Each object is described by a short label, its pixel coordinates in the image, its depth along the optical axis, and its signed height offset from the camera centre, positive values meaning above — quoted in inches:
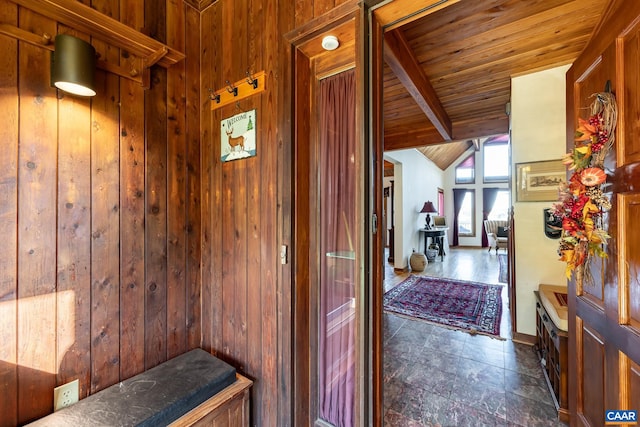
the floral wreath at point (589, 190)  39.9 +3.6
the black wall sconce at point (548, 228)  93.7 -6.2
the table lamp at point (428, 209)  261.1 +2.9
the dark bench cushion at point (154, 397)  41.9 -34.2
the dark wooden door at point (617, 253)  35.0 -6.4
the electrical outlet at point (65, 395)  47.0 -34.3
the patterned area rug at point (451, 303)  117.3 -51.6
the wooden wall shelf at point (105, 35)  43.9 +36.4
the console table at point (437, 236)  274.1 -27.2
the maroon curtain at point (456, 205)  389.1 +10.2
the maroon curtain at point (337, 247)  53.7 -7.8
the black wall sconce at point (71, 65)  43.8 +26.4
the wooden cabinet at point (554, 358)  62.8 -42.0
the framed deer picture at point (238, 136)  58.7 +18.6
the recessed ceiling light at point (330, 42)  49.0 +33.8
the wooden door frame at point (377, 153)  43.2 +10.3
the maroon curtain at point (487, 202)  370.3 +13.7
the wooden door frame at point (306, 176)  49.9 +8.0
